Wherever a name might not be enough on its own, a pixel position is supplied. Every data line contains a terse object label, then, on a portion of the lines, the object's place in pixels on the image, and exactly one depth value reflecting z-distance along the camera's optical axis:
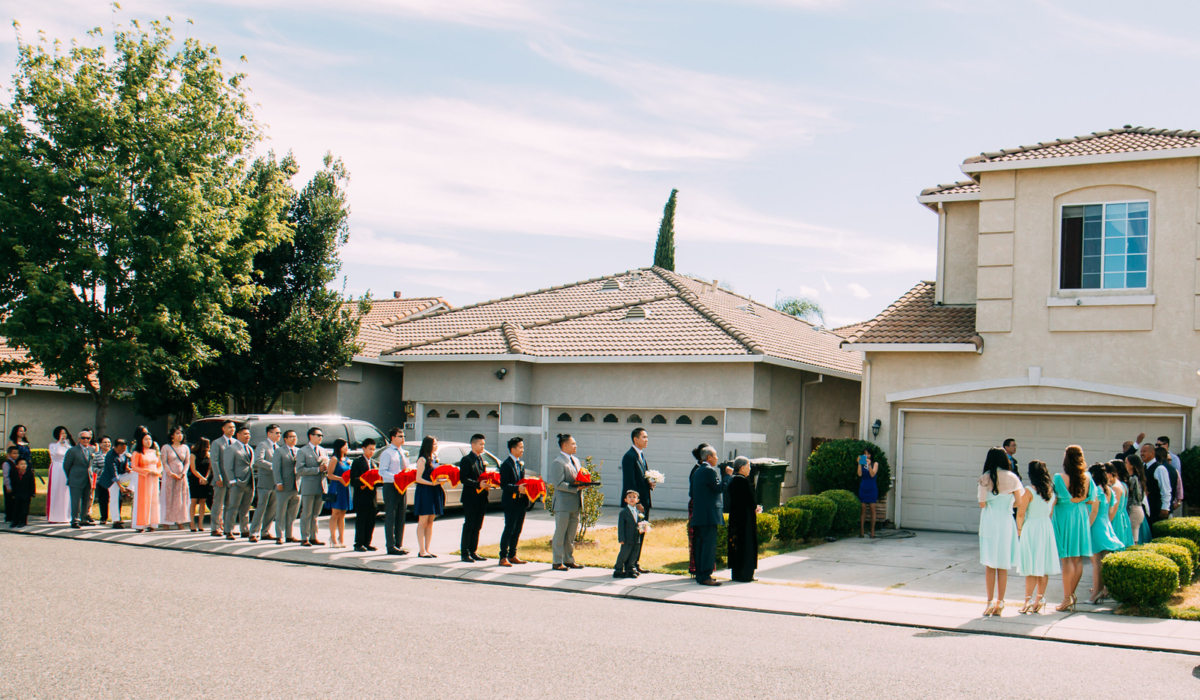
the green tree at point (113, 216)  17.95
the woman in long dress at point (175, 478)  15.56
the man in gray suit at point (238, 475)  14.80
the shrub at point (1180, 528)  11.84
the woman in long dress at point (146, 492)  15.40
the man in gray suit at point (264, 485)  14.62
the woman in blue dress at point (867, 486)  16.22
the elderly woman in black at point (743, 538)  11.76
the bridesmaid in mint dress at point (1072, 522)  10.09
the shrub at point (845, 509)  16.00
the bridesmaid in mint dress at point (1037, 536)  9.83
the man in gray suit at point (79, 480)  15.80
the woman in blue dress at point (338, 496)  14.05
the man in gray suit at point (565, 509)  12.45
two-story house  15.53
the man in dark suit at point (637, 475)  12.21
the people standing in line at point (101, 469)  16.17
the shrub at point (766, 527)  13.76
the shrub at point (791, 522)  14.38
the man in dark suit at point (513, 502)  12.66
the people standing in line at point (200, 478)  15.54
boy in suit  11.77
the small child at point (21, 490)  15.56
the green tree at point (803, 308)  58.81
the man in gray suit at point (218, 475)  14.93
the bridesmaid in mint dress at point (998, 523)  9.80
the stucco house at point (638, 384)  19.80
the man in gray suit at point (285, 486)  14.33
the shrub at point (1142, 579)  9.69
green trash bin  15.79
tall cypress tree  31.16
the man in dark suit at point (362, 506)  13.77
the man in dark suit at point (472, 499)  12.98
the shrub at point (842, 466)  16.89
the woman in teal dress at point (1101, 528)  10.45
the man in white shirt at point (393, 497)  13.56
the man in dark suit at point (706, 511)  11.53
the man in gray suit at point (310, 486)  14.17
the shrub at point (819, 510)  15.22
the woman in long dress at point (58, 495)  16.17
